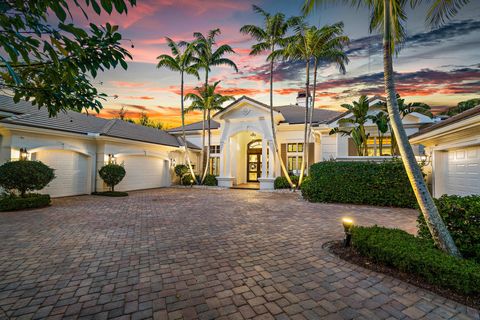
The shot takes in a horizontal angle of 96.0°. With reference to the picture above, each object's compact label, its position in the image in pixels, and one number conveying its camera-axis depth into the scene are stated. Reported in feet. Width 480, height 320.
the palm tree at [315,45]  39.81
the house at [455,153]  21.03
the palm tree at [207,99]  55.21
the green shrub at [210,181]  59.95
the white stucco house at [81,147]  32.63
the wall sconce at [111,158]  44.14
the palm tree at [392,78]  12.32
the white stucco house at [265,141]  52.29
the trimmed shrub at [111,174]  41.37
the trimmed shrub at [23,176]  27.71
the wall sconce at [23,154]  32.65
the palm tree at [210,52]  51.68
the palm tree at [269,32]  43.37
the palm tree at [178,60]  49.98
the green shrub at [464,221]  11.98
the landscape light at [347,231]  15.46
